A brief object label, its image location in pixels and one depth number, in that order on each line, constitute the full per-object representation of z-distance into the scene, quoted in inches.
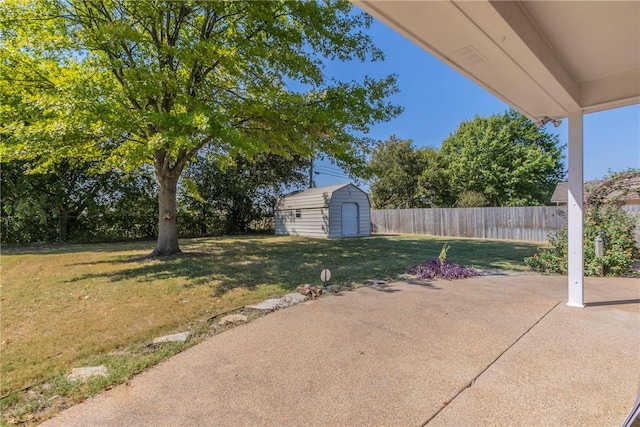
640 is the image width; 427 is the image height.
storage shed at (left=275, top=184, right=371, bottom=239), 576.4
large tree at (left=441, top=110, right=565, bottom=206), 880.3
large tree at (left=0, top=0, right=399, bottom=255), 240.7
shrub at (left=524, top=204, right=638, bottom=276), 220.2
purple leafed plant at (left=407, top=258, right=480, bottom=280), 226.7
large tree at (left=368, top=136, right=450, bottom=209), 909.2
